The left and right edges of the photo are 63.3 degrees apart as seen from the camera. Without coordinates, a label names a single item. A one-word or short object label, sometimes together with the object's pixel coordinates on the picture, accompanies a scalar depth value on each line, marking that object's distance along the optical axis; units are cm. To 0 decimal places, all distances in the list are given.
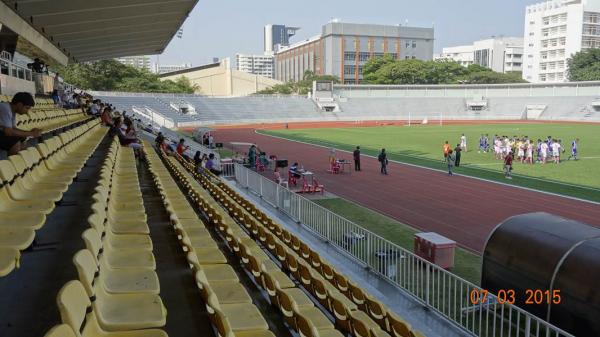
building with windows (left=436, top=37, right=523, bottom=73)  15450
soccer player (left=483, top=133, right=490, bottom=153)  3137
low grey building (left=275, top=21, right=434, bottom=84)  14012
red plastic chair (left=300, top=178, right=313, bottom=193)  1738
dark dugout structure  580
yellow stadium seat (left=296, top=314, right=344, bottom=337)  429
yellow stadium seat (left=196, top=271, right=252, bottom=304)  488
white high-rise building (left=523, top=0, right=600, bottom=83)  11531
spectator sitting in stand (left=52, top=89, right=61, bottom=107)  1983
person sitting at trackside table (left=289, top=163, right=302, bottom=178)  1878
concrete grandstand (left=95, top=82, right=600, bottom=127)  6656
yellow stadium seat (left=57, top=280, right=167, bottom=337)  265
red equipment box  900
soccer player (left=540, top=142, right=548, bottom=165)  2552
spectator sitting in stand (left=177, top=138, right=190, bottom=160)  1952
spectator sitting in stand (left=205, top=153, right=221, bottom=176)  1786
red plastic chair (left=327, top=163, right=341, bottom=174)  2256
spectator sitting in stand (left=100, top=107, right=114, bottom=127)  1797
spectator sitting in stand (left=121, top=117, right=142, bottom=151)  1496
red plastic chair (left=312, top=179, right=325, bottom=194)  1755
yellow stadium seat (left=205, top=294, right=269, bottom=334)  436
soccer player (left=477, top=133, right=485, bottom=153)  3143
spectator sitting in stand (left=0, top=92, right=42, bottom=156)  615
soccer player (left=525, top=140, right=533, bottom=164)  2564
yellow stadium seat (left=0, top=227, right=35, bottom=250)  370
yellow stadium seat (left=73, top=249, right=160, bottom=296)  323
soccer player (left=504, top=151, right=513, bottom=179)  2075
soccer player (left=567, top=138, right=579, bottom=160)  2659
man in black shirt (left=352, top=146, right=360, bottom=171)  2317
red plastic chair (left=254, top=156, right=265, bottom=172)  2314
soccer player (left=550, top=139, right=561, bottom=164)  2558
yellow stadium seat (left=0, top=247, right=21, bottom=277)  328
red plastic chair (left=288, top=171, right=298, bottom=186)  1905
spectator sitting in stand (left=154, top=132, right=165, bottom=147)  1859
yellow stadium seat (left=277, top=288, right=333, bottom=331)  484
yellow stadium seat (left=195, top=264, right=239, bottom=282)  534
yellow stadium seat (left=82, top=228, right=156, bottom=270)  403
